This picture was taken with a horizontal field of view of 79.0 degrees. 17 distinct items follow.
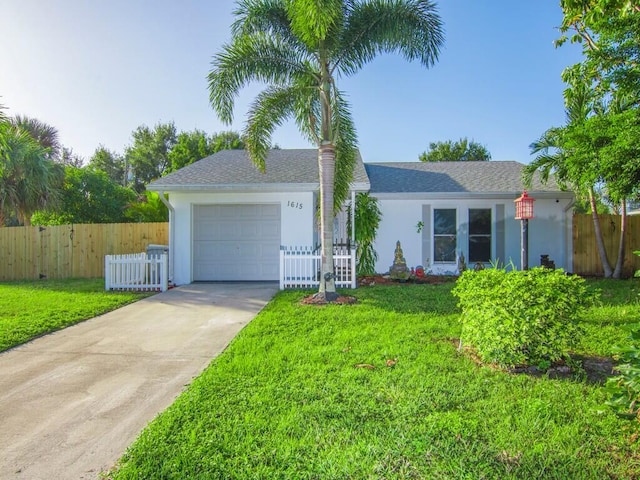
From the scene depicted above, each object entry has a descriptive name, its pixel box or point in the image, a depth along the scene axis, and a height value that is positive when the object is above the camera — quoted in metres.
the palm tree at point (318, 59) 8.08 +3.90
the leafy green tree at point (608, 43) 6.54 +3.74
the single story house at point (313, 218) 11.13 +0.64
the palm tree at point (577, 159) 8.36 +2.10
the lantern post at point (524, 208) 6.83 +0.55
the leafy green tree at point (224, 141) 28.30 +7.42
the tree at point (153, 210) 16.19 +1.22
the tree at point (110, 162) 33.03 +6.58
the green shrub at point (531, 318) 3.98 -0.82
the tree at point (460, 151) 31.55 +7.32
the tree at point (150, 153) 31.81 +7.12
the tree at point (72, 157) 33.30 +7.17
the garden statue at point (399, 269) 10.90 -0.84
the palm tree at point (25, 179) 12.69 +2.10
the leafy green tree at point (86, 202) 17.84 +1.80
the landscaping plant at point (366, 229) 11.54 +0.30
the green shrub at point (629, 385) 2.51 -0.98
